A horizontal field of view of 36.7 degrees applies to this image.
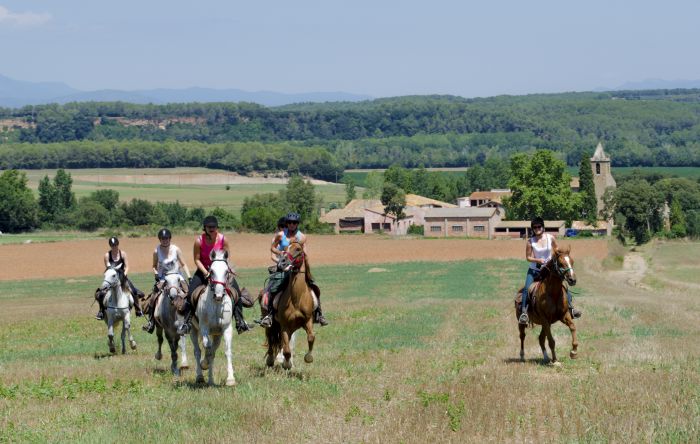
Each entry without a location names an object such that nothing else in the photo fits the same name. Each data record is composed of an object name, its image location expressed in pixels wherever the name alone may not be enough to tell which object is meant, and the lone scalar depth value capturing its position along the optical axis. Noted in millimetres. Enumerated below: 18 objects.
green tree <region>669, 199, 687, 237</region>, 136500
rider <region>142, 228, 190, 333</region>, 19359
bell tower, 169750
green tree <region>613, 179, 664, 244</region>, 127000
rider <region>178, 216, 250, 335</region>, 16969
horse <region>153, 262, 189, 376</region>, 18891
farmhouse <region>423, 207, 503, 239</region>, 136000
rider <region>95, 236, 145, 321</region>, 23422
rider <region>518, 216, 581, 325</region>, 19453
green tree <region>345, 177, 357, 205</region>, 179300
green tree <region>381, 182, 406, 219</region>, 139875
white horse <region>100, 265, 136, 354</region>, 23812
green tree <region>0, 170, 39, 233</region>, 122938
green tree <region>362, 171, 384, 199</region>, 175875
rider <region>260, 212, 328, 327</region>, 17750
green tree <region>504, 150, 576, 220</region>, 127375
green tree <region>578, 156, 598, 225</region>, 146000
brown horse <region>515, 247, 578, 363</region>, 19031
